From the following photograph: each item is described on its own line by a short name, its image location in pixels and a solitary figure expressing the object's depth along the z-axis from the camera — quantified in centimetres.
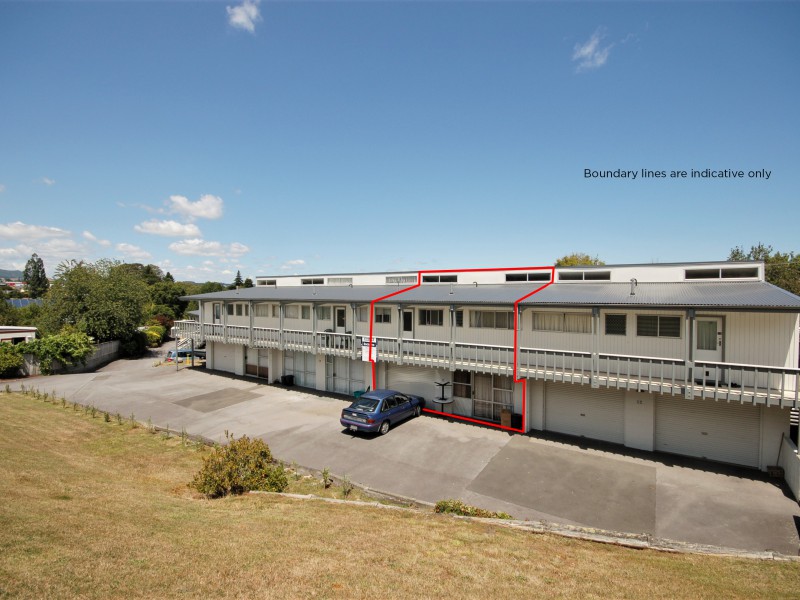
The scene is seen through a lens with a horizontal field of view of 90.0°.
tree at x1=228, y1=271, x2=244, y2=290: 9811
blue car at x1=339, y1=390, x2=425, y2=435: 1781
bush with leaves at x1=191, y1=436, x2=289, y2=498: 1145
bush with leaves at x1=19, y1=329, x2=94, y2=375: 3056
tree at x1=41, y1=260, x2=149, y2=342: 3556
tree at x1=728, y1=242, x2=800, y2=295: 4388
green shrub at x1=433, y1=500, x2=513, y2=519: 1079
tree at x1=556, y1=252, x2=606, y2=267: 6538
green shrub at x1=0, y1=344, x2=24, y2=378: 2906
